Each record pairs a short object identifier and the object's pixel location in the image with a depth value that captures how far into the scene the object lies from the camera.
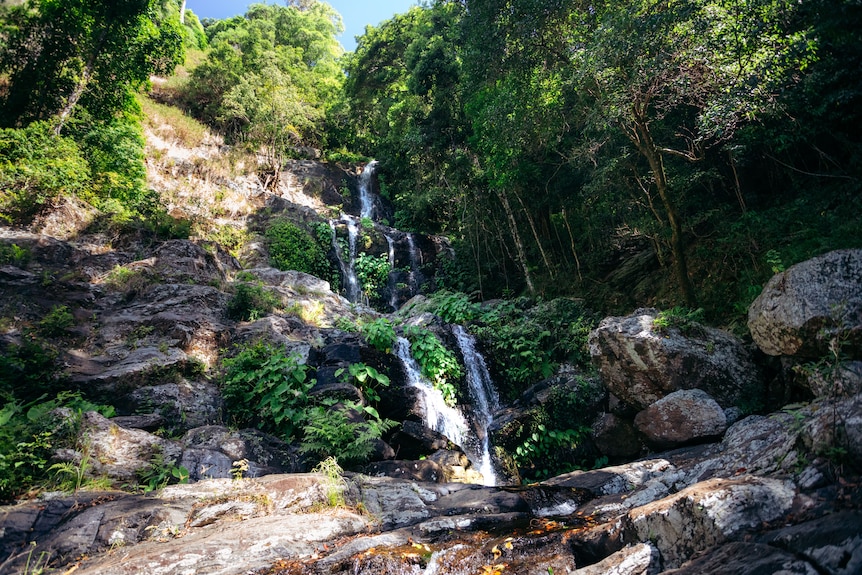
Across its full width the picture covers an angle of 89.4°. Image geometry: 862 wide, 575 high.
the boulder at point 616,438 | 7.91
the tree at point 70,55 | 12.58
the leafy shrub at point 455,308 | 12.92
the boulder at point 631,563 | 3.04
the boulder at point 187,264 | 10.55
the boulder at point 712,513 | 2.76
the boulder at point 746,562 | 2.14
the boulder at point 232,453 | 5.90
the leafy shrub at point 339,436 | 6.56
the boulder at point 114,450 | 5.29
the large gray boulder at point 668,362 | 7.18
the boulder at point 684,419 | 6.69
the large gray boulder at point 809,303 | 5.83
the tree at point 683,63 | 6.62
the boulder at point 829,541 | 2.01
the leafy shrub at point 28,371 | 6.29
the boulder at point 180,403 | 6.86
